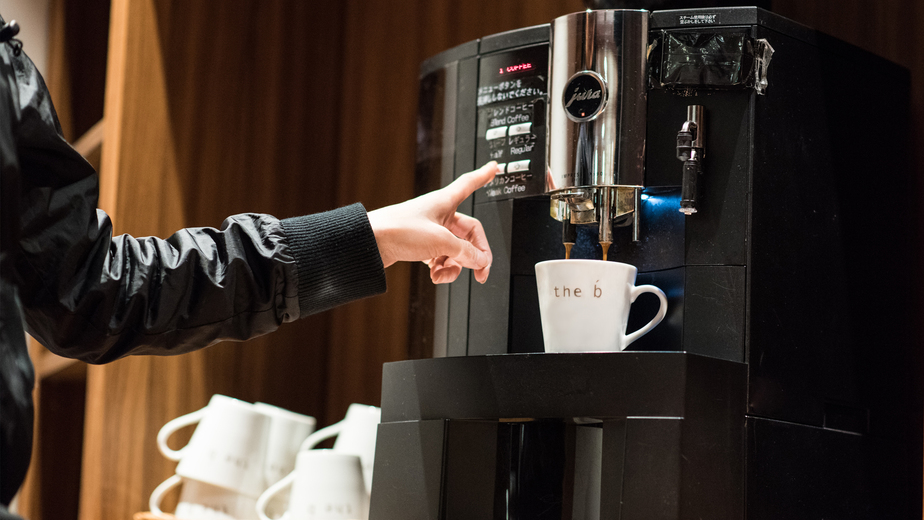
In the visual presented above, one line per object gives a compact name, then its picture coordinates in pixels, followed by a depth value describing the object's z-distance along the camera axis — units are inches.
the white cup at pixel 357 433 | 96.6
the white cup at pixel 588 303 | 78.5
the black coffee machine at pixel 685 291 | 76.1
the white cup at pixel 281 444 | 97.6
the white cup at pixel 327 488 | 91.7
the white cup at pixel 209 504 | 95.4
